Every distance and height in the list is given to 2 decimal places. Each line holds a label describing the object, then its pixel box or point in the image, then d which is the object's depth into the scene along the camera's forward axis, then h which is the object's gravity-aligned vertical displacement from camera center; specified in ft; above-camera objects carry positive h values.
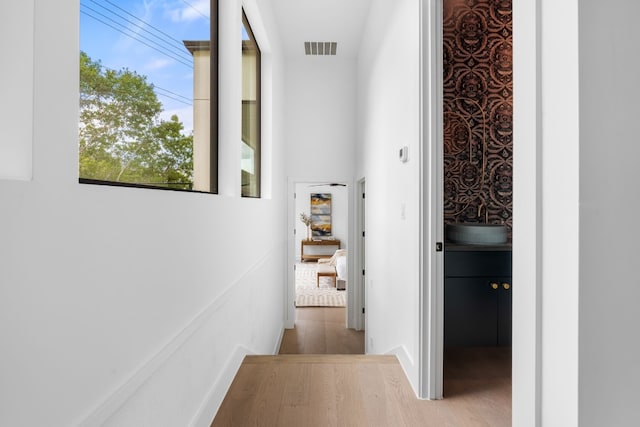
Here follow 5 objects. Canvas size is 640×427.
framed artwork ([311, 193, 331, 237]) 32.89 +0.12
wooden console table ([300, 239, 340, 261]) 31.73 -2.89
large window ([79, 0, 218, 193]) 3.21 +1.41
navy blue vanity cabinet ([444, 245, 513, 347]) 8.81 -2.04
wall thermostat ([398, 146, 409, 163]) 7.23 +1.24
